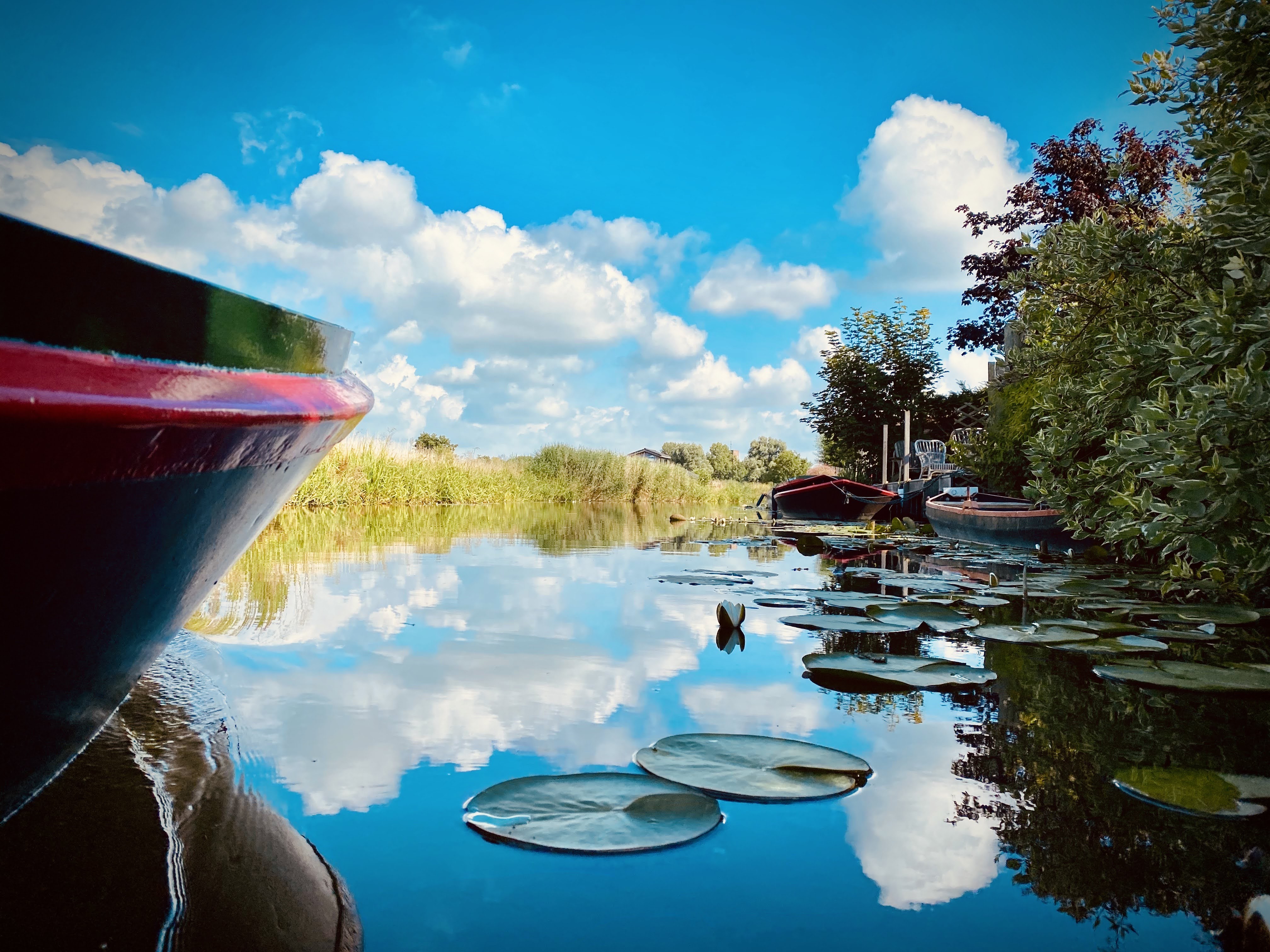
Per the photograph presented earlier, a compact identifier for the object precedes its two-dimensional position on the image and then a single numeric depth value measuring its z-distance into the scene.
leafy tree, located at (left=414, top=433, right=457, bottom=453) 28.33
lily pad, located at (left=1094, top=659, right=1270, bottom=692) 2.01
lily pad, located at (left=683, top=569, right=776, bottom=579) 4.54
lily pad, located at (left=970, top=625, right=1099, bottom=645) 2.54
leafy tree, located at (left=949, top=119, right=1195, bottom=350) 12.72
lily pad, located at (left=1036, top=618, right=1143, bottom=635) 2.77
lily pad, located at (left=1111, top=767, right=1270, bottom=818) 1.27
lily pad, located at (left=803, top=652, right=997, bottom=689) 2.06
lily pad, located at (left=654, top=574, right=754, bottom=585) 4.16
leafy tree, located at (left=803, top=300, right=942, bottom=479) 18.89
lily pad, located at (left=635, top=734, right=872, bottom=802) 1.32
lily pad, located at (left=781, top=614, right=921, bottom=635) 2.72
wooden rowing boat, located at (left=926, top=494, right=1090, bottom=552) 6.17
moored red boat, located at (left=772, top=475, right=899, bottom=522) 11.66
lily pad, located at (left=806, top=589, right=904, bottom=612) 3.31
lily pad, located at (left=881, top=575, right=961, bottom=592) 4.03
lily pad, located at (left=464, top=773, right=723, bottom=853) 1.12
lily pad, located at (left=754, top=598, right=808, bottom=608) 3.42
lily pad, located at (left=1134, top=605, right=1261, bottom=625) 3.00
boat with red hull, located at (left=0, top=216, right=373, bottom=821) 0.75
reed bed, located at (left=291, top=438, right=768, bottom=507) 13.41
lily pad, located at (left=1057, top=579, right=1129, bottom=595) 3.84
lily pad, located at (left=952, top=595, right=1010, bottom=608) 3.42
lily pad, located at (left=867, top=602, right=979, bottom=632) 2.83
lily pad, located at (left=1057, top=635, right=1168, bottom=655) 2.44
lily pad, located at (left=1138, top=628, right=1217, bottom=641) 2.73
